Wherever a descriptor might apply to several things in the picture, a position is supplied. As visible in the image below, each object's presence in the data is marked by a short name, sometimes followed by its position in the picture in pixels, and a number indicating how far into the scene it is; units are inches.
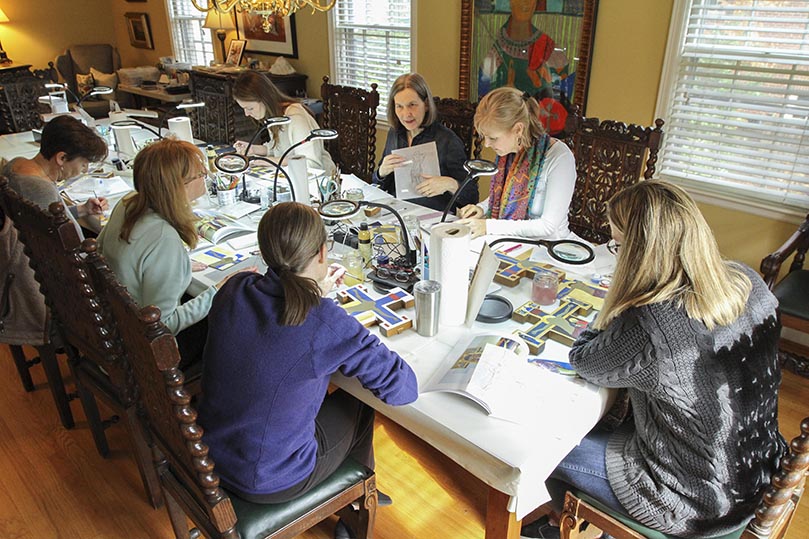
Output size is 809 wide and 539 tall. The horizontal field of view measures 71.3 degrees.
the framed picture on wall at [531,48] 125.0
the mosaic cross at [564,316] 61.0
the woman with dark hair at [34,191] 80.7
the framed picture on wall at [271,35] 197.6
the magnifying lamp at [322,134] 86.8
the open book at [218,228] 88.6
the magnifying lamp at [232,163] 86.4
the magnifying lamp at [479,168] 71.0
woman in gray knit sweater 47.3
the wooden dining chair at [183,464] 46.3
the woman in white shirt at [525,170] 87.3
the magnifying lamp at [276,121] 95.8
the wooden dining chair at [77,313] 59.1
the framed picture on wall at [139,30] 279.4
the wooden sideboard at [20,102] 160.9
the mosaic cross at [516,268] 73.2
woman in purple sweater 48.7
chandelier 101.0
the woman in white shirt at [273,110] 122.7
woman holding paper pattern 109.0
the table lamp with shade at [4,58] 268.7
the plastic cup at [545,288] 67.6
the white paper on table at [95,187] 107.9
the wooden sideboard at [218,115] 150.3
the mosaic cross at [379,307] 63.5
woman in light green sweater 68.9
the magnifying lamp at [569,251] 77.5
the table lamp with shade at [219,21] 216.8
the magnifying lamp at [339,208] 65.6
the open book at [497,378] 51.2
